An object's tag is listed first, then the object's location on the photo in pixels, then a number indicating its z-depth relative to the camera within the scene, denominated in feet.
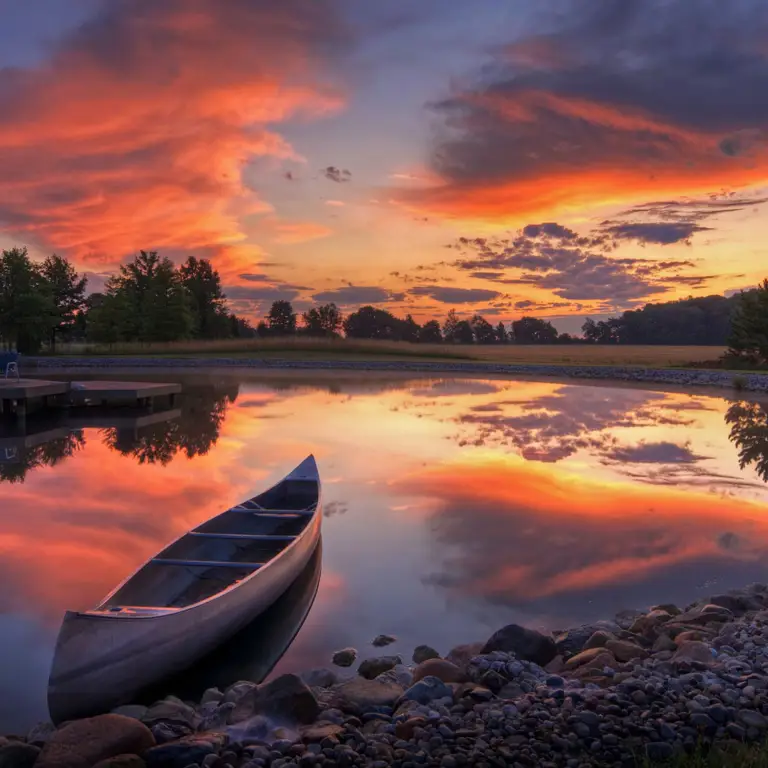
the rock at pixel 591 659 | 17.25
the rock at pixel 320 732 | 13.55
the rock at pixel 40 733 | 14.51
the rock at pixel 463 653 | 18.67
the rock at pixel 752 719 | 13.28
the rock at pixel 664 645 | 18.53
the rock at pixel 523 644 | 18.39
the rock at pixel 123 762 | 12.32
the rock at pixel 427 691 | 15.38
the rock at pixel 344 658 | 18.81
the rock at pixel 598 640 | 18.92
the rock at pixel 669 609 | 21.42
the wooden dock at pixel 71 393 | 63.15
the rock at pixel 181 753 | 12.71
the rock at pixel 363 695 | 15.38
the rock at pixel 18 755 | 13.03
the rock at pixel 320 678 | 17.37
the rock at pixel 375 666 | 17.99
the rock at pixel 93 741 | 12.64
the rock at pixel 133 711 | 15.52
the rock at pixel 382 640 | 19.85
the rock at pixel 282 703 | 14.88
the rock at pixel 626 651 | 18.10
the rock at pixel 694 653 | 16.92
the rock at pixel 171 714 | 14.90
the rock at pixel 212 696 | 16.49
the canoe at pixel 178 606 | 15.12
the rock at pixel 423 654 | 18.75
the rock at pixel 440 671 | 16.66
